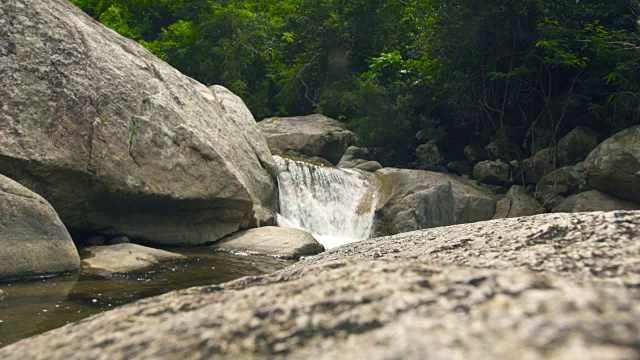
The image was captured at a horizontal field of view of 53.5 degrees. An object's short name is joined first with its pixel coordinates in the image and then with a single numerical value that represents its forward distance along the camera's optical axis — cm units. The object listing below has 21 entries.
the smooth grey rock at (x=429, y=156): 2012
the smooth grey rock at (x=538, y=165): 1750
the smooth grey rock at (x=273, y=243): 1077
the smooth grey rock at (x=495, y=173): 1830
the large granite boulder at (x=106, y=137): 894
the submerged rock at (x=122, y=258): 829
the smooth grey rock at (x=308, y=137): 2011
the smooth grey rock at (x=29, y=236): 719
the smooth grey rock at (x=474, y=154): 1973
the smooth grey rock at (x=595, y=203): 1491
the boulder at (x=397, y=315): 121
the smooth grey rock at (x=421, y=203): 1443
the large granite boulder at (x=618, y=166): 1482
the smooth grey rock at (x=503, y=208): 1625
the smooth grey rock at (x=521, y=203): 1602
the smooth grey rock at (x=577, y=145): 1705
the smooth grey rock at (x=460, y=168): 1962
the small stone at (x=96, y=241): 986
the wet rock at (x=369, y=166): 1809
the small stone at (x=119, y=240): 990
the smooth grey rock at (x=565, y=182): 1630
